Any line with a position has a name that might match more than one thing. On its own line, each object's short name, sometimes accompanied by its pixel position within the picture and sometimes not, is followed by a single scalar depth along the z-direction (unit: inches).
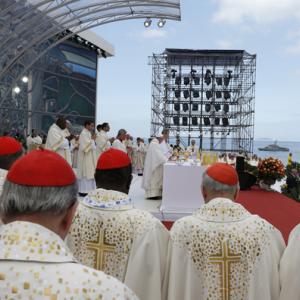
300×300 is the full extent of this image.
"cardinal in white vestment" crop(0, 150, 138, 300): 46.2
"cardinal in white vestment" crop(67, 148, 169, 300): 107.0
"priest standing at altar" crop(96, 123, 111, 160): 497.8
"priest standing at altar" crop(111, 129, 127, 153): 541.6
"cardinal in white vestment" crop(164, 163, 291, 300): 104.3
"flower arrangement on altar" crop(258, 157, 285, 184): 390.0
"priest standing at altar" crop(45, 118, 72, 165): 418.3
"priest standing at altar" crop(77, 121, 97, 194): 477.1
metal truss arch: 713.0
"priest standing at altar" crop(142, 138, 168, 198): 428.5
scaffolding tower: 1259.2
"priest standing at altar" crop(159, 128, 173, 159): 452.8
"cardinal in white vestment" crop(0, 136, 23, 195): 144.7
